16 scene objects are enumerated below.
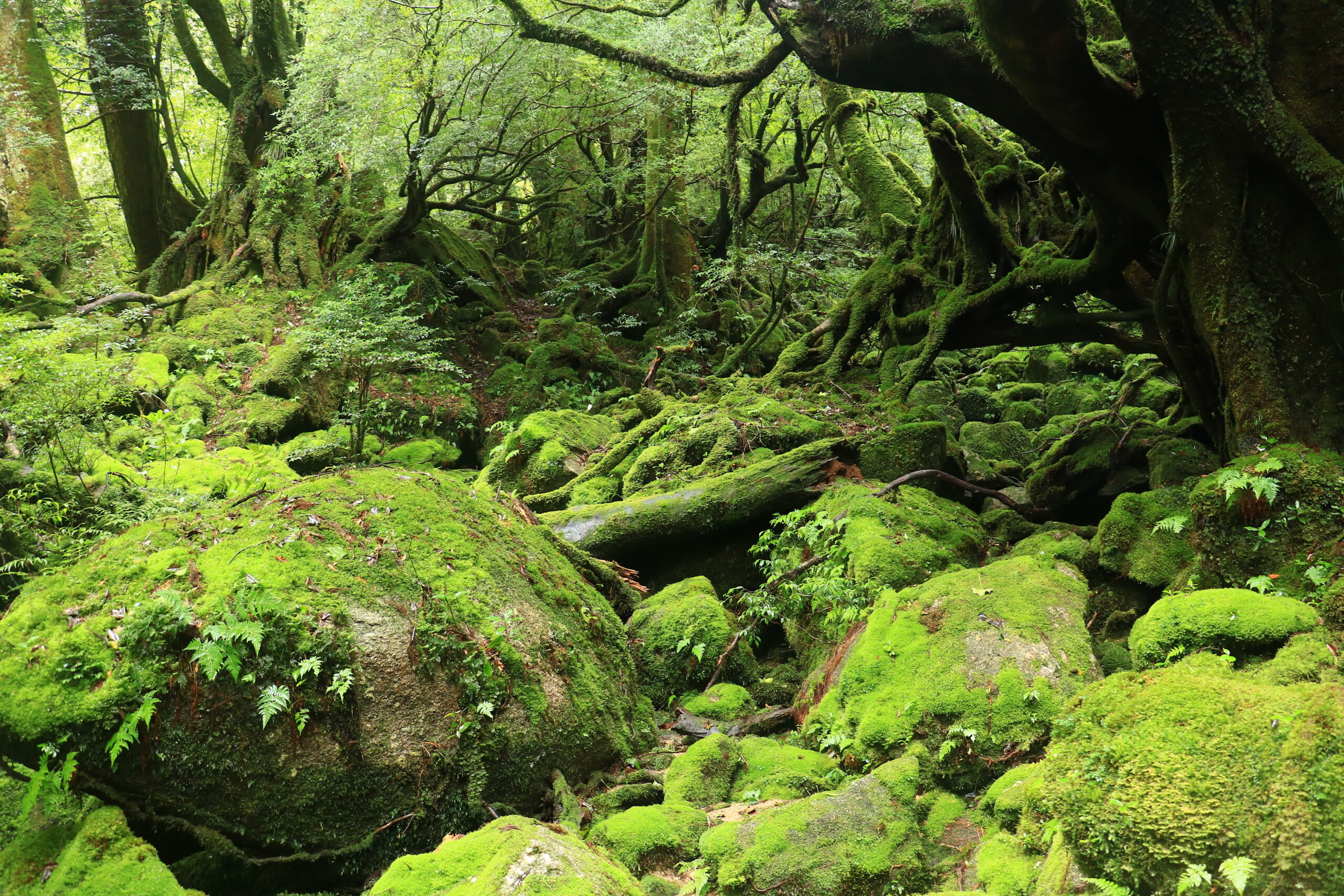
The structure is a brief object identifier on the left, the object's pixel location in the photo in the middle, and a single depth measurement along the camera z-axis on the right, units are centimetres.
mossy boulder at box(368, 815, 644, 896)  287
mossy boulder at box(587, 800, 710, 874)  376
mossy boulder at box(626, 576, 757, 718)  606
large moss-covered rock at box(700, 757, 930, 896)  329
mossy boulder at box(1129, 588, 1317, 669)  354
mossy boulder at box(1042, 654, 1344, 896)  213
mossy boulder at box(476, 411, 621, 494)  985
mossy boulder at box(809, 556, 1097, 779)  415
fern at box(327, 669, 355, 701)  366
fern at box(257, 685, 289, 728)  342
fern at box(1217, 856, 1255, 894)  211
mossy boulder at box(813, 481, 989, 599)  602
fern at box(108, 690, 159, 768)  322
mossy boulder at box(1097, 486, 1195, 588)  542
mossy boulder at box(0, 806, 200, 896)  302
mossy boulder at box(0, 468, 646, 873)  339
